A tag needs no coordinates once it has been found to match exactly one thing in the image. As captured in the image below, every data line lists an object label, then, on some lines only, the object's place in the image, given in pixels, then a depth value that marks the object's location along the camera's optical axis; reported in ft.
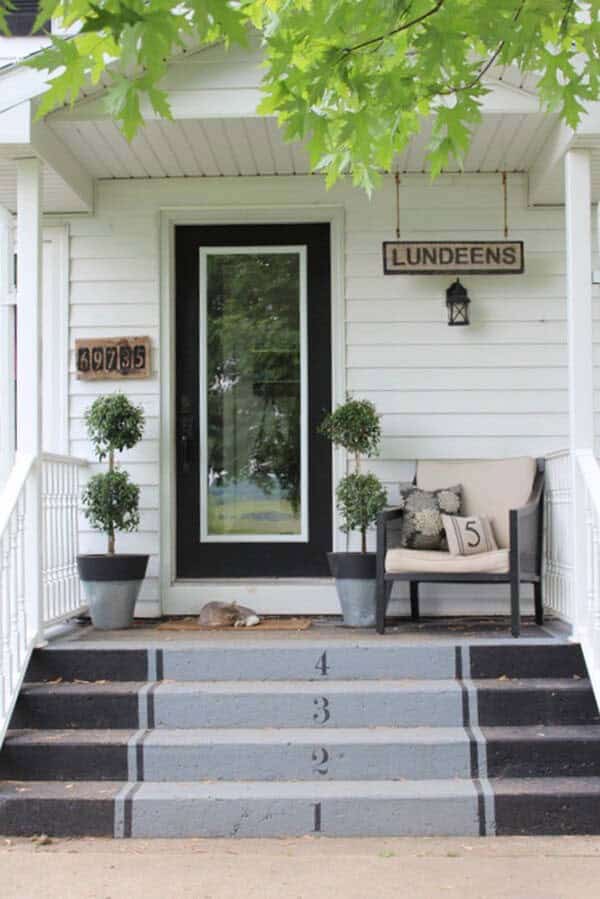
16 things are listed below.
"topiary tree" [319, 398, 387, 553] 17.98
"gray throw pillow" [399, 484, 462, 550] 17.88
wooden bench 16.48
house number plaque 19.62
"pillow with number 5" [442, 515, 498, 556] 17.54
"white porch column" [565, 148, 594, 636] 15.62
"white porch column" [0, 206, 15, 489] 19.63
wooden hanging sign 19.22
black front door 19.75
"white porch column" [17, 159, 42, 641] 15.78
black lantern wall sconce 19.20
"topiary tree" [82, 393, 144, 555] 18.10
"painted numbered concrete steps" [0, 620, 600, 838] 12.95
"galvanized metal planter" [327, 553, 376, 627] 17.37
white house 19.47
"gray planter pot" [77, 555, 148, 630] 17.51
